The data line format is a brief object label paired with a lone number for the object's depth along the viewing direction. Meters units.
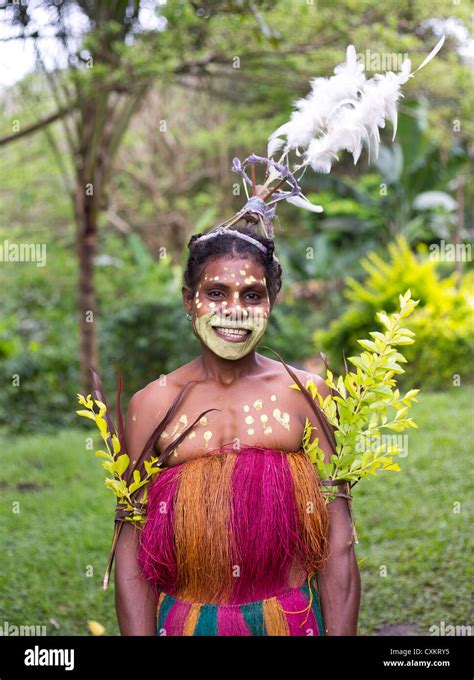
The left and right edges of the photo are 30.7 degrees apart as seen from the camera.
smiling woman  2.41
